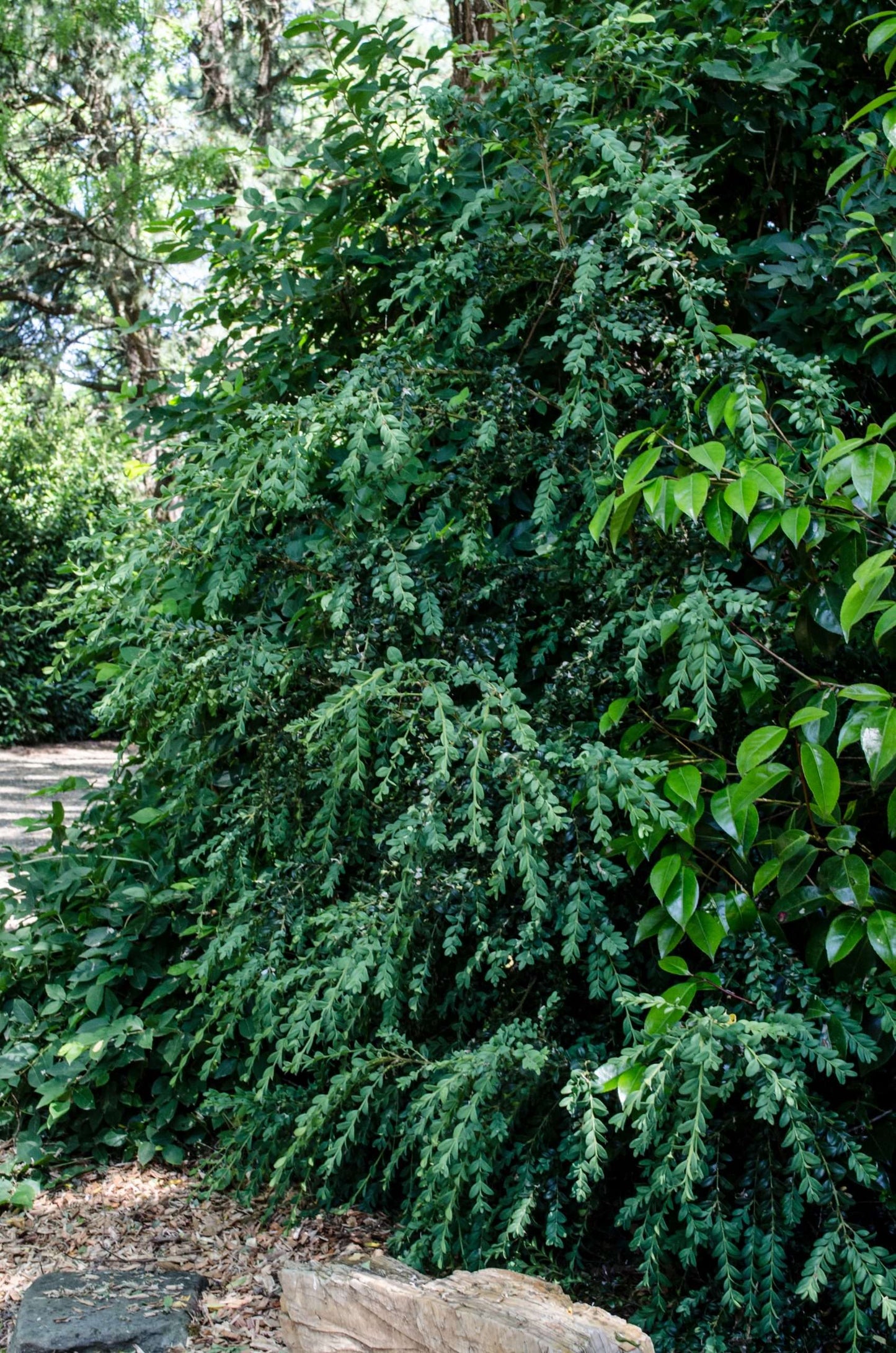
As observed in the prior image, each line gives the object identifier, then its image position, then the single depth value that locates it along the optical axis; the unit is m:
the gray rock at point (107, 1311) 2.24
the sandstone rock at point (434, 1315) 1.74
